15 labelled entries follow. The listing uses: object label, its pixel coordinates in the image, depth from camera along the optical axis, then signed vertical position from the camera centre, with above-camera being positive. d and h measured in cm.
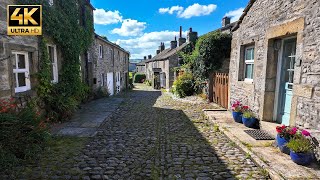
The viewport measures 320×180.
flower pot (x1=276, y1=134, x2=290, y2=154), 455 -153
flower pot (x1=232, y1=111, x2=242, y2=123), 737 -146
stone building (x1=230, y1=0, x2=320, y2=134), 448 +47
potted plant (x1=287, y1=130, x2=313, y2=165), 401 -145
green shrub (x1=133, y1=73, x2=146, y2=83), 4811 -64
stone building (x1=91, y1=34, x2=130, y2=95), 1523 +86
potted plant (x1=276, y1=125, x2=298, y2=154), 454 -135
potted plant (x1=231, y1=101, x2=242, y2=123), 738 -134
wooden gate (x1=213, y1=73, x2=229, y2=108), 1031 -70
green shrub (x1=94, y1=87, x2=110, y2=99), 1496 -135
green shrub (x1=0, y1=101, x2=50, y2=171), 413 -138
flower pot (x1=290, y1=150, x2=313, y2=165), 400 -160
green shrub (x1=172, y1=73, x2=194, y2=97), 1557 -72
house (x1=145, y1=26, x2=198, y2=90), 2386 +159
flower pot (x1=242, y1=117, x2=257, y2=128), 674 -151
